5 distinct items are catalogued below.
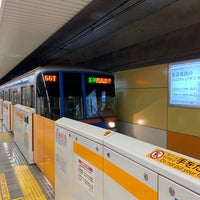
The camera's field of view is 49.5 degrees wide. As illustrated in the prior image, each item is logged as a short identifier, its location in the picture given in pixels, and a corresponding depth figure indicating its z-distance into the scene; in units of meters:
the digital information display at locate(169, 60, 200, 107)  4.44
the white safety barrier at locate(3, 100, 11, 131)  7.91
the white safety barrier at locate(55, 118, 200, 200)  0.94
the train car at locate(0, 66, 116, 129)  4.96
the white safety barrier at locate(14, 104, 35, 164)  4.33
